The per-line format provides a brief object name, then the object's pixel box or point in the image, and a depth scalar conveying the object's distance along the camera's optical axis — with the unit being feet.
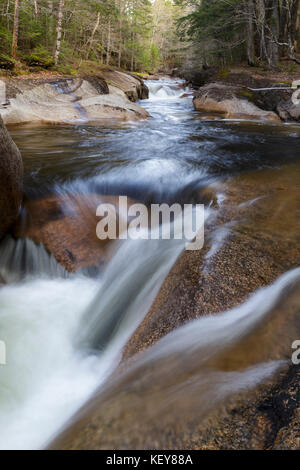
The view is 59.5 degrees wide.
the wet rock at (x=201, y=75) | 58.34
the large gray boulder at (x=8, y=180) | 10.21
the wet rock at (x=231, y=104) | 38.45
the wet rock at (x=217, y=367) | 3.75
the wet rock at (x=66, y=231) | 10.81
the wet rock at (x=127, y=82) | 48.93
